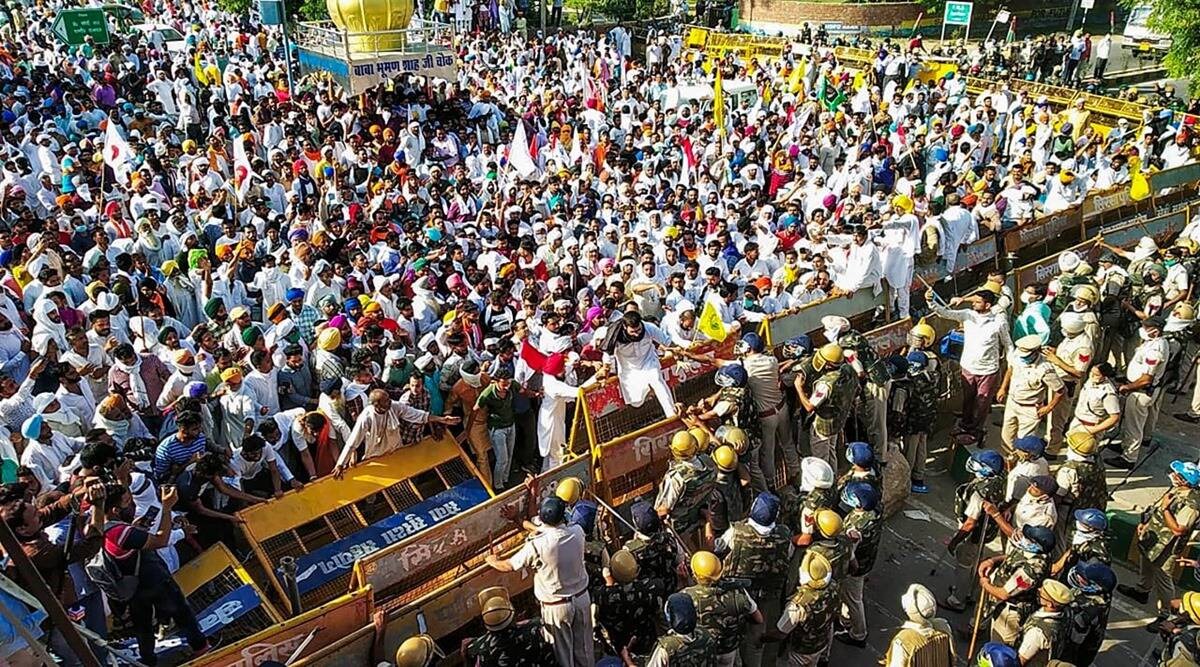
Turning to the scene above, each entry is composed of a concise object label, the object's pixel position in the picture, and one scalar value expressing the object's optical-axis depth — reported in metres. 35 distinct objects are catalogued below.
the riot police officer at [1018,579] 5.00
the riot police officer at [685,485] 5.70
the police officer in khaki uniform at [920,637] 4.45
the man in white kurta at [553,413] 6.94
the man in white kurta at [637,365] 6.77
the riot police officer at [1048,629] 4.63
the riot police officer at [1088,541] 5.19
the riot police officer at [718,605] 4.61
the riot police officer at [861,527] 5.43
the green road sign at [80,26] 20.92
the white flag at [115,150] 11.00
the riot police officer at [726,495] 5.87
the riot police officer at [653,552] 5.13
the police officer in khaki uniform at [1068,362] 7.68
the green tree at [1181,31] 17.28
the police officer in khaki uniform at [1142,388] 7.59
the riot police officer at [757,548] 5.21
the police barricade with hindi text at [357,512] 5.69
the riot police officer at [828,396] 6.67
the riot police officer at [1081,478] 5.90
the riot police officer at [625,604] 5.00
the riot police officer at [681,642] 4.34
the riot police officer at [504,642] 4.43
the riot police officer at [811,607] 4.89
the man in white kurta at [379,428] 6.17
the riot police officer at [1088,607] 4.72
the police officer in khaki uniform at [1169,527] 5.62
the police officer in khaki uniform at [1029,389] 7.30
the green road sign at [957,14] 26.17
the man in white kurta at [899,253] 9.29
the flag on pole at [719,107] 15.62
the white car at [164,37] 20.12
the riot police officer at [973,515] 5.83
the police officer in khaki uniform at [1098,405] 6.89
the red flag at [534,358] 7.08
